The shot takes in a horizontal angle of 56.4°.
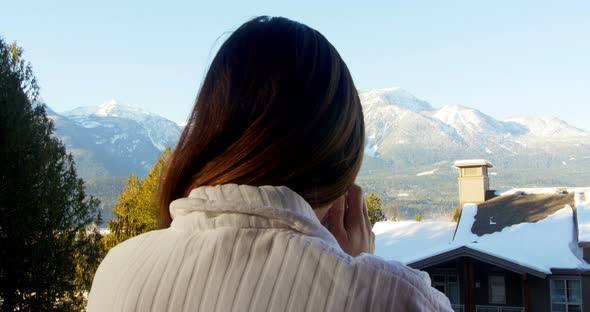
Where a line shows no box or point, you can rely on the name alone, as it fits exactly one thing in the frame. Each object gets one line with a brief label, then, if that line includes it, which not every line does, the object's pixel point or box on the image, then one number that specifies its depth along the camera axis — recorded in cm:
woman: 45
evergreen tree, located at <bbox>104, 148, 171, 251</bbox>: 1056
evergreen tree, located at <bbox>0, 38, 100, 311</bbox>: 654
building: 936
